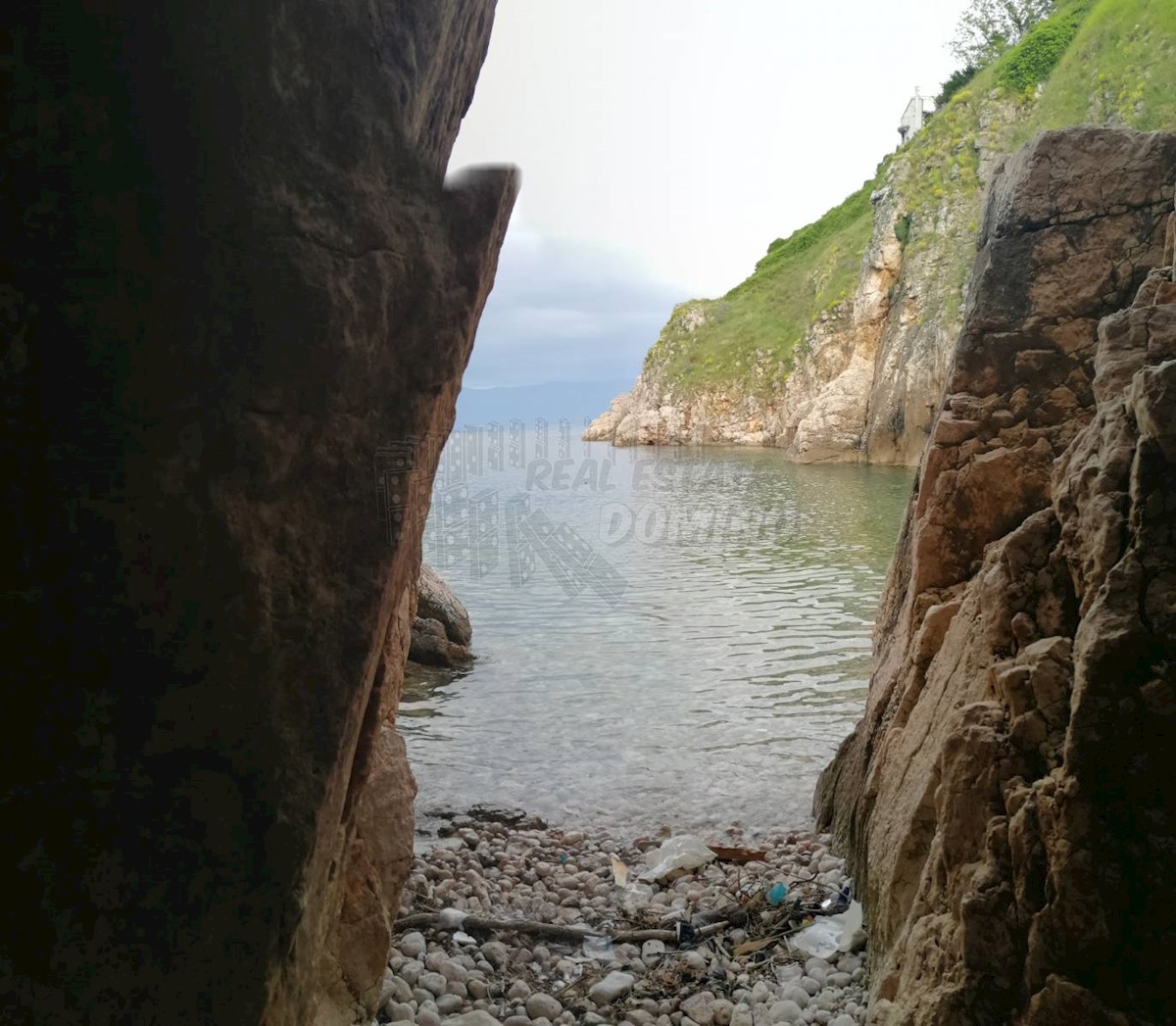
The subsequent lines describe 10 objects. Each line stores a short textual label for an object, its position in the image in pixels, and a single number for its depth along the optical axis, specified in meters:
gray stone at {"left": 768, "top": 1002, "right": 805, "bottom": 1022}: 4.09
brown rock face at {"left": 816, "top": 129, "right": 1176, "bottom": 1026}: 2.54
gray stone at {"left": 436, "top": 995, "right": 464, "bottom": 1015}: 4.22
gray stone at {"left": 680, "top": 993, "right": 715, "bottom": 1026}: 4.21
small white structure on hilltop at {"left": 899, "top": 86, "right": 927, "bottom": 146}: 59.61
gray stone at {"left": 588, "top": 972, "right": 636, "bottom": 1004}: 4.42
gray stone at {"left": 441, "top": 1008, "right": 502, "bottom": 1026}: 4.07
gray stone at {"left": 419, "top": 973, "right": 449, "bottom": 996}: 4.37
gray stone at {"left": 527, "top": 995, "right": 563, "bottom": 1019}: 4.27
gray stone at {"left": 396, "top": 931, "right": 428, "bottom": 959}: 4.75
